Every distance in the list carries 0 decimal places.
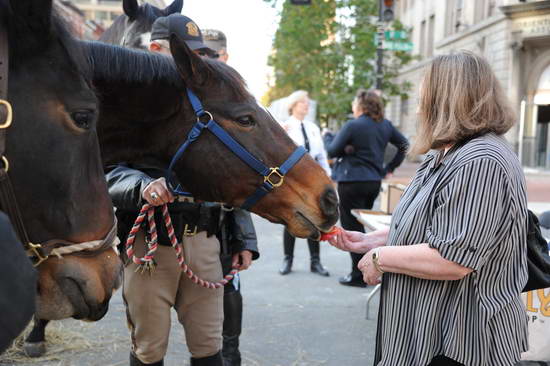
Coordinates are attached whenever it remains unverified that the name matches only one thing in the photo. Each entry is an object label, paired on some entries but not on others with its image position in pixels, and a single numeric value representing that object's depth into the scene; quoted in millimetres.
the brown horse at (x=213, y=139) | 1933
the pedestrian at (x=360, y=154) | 5652
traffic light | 9984
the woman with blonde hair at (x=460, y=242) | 1676
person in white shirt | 5883
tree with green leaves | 14414
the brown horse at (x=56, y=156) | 1253
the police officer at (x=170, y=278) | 2277
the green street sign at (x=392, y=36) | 10156
